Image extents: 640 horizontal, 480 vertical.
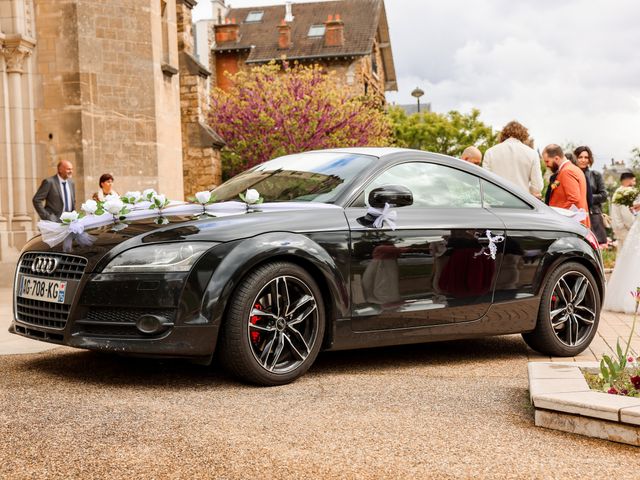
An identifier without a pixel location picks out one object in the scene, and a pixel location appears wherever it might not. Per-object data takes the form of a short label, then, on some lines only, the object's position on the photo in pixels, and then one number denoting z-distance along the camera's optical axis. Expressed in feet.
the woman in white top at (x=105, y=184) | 48.11
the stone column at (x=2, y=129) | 55.47
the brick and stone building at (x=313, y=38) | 170.71
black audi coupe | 18.47
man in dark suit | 45.91
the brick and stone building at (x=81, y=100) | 56.75
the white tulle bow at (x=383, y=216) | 20.99
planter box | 15.17
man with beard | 33.53
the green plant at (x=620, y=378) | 16.87
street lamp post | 160.25
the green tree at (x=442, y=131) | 195.42
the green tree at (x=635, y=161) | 113.28
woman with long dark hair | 41.88
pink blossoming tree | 132.87
